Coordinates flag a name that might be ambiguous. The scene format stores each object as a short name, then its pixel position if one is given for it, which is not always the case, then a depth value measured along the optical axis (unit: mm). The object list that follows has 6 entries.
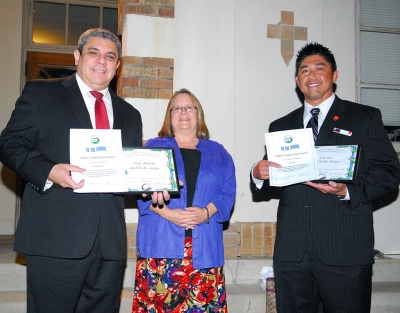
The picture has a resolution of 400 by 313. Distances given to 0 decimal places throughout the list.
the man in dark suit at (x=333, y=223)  2955
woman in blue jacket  3236
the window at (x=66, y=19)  7074
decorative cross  4863
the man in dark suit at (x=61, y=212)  2516
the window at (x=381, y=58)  5301
